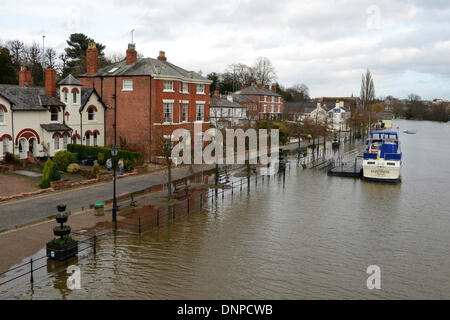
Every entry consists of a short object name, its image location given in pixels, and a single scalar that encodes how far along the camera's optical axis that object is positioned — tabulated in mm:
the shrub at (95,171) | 29906
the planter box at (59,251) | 14984
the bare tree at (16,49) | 78038
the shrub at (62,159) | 31266
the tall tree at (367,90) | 99831
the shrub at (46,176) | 26562
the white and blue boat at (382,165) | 35000
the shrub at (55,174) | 26938
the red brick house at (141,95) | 37531
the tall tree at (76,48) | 78544
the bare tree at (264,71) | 127875
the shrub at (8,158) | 31188
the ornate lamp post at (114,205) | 19398
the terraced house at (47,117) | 32812
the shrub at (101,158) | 34281
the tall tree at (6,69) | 51281
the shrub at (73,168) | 30984
